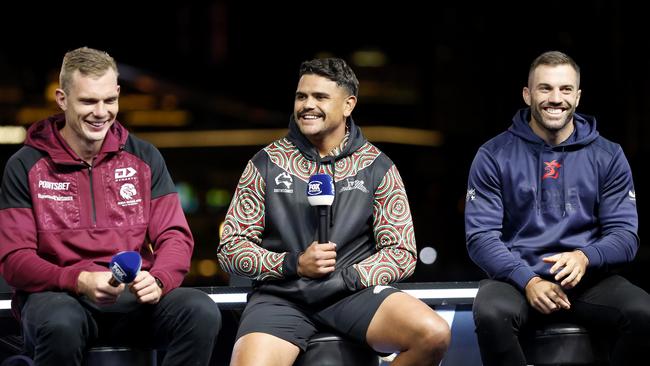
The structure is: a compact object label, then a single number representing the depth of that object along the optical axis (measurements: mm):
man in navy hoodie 9234
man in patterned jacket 8766
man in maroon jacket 8617
